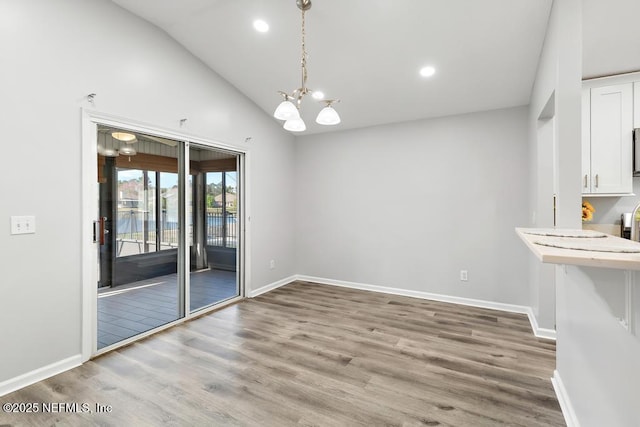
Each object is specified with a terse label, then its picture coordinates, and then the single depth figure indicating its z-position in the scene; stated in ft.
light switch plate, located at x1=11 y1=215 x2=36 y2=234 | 7.34
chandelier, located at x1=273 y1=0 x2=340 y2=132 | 7.21
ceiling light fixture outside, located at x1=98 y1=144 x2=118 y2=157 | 9.22
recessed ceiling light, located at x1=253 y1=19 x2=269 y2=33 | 9.59
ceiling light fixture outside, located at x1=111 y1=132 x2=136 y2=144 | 9.61
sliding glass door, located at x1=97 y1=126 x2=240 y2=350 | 9.66
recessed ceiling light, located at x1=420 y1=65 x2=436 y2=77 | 10.64
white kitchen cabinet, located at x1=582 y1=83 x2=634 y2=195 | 9.83
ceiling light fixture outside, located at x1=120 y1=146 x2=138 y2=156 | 9.92
